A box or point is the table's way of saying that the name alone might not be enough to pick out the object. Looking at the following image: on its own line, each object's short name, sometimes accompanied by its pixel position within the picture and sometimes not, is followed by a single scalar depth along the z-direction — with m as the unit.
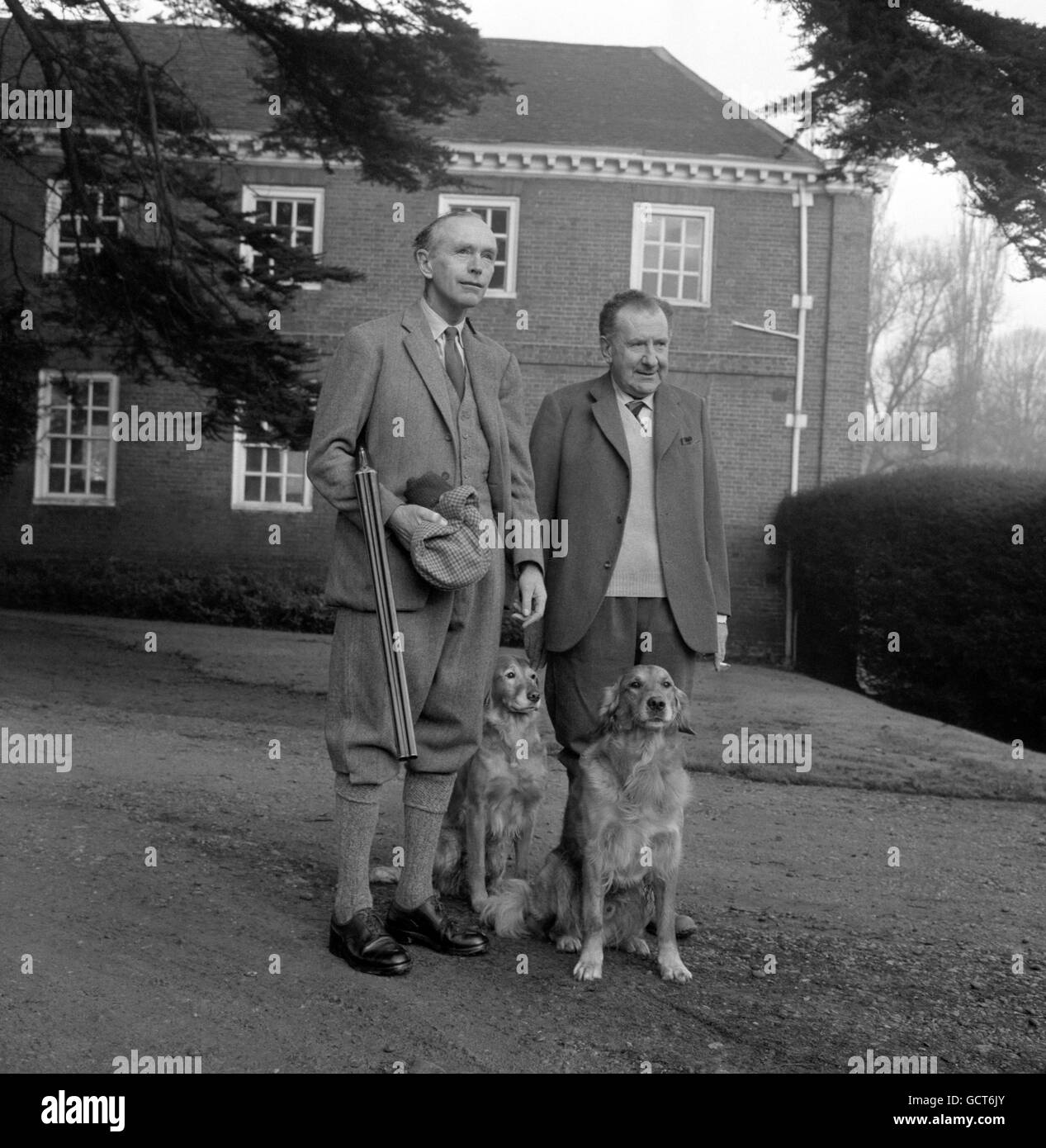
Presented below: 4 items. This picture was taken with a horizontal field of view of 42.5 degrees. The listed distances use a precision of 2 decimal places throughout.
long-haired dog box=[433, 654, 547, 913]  5.44
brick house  22.06
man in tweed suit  4.46
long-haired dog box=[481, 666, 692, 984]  4.67
